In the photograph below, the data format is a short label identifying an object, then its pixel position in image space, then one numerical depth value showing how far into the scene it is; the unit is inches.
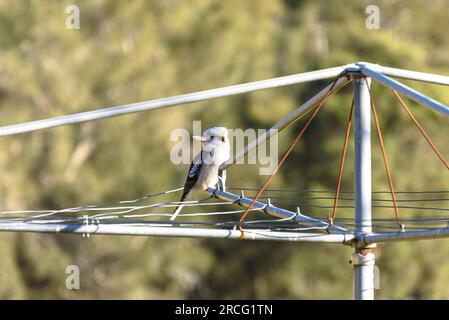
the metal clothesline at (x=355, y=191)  349.7
